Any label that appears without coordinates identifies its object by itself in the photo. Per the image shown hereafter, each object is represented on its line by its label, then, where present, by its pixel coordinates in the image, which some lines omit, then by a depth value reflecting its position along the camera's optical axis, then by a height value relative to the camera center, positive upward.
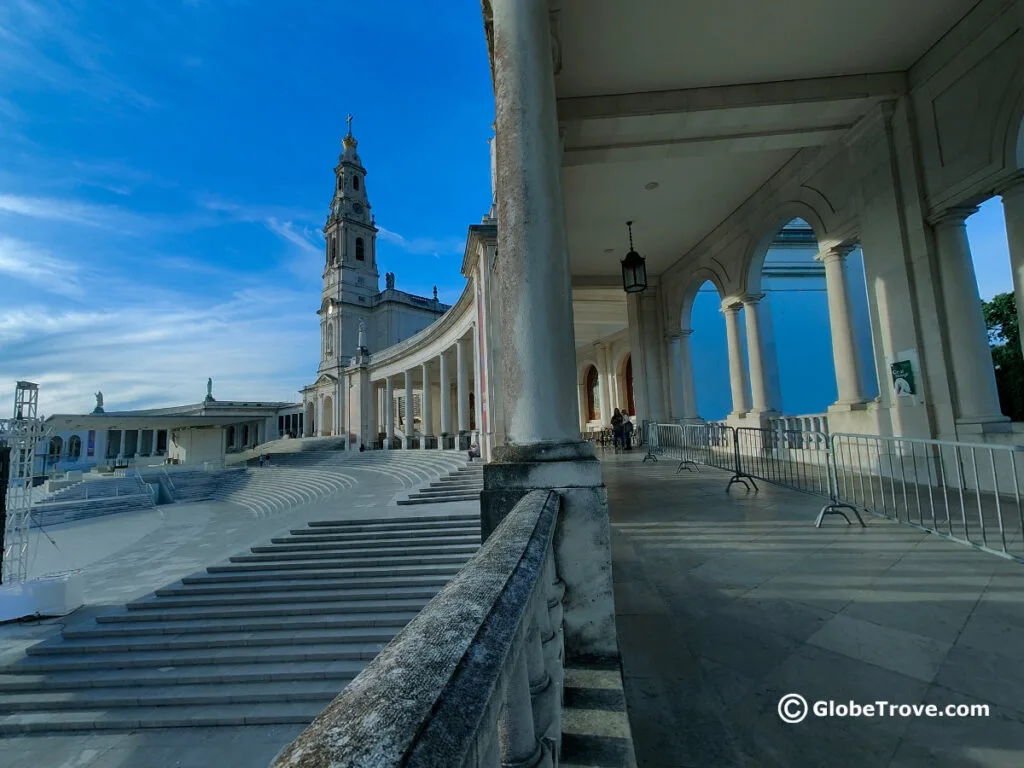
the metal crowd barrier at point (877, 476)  4.55 -0.92
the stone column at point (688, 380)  14.55 +1.34
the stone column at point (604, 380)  25.06 +2.48
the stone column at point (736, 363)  12.28 +1.51
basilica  44.72 +13.43
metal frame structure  12.60 -0.08
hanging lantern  10.29 +3.29
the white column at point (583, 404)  27.03 +1.39
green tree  11.75 +1.52
